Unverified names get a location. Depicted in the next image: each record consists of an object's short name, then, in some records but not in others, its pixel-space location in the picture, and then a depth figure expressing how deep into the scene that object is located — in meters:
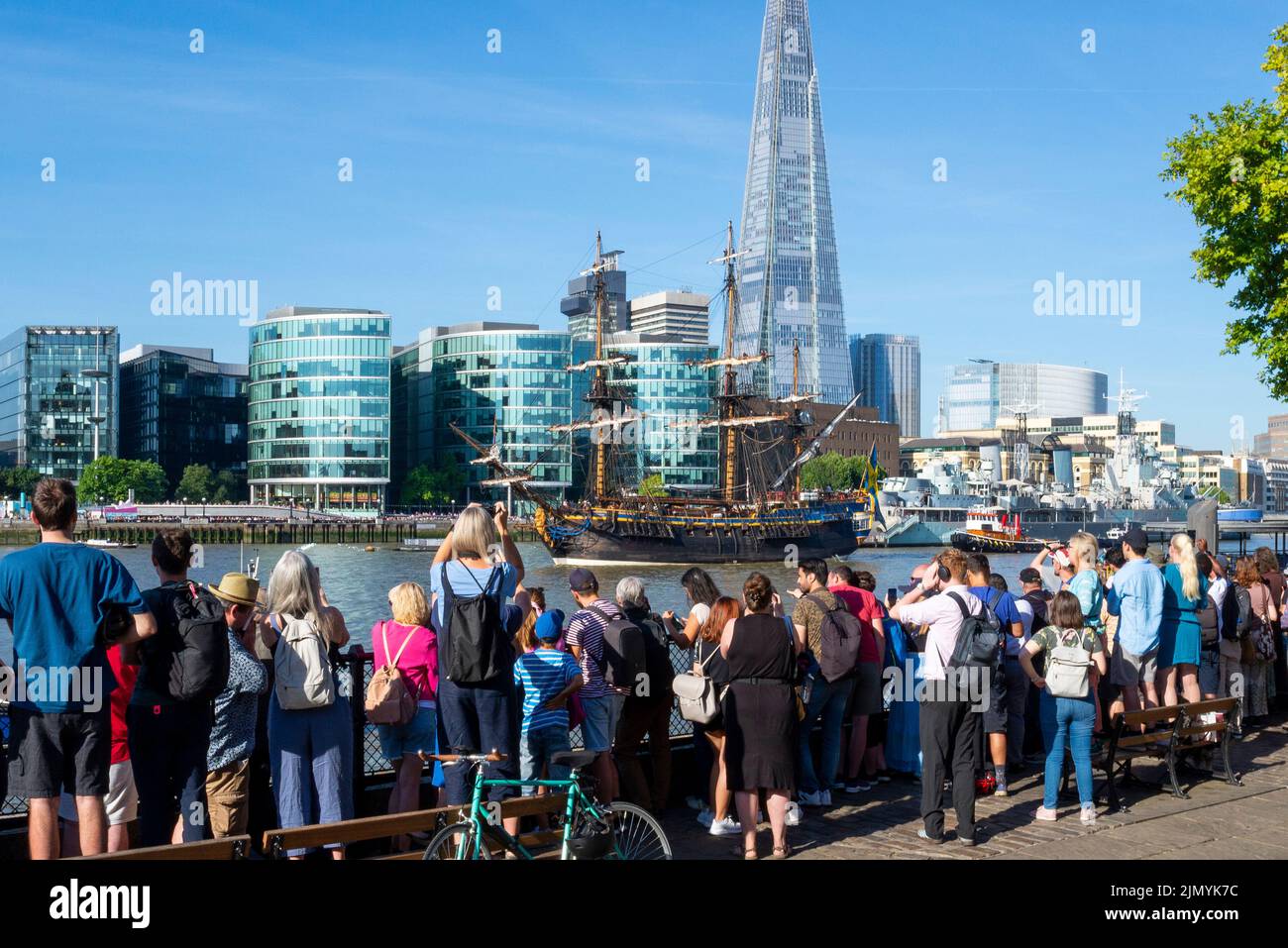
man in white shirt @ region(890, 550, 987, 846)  8.69
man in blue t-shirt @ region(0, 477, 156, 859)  6.09
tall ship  80.44
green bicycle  6.14
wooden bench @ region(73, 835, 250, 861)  5.46
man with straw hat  6.98
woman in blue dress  11.25
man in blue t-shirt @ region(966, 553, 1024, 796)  9.73
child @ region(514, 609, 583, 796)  7.78
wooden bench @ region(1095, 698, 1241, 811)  10.00
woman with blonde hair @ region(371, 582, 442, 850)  7.94
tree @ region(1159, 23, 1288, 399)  21.81
